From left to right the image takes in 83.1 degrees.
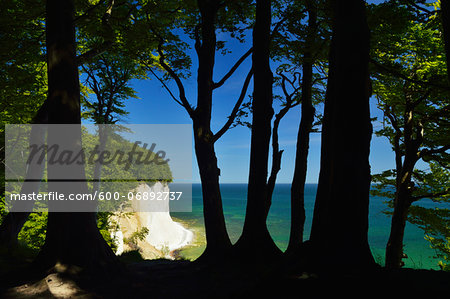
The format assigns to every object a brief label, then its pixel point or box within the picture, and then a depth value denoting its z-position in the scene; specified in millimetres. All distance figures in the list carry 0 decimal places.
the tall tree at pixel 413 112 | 9312
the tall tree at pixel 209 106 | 7508
